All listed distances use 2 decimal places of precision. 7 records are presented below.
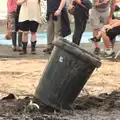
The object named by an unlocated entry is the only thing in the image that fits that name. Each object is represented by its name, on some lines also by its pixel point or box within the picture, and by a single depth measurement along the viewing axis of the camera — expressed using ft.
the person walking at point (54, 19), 38.12
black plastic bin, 18.67
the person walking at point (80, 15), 38.11
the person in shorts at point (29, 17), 37.68
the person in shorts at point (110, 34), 36.86
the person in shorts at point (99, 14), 39.04
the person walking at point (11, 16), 40.04
